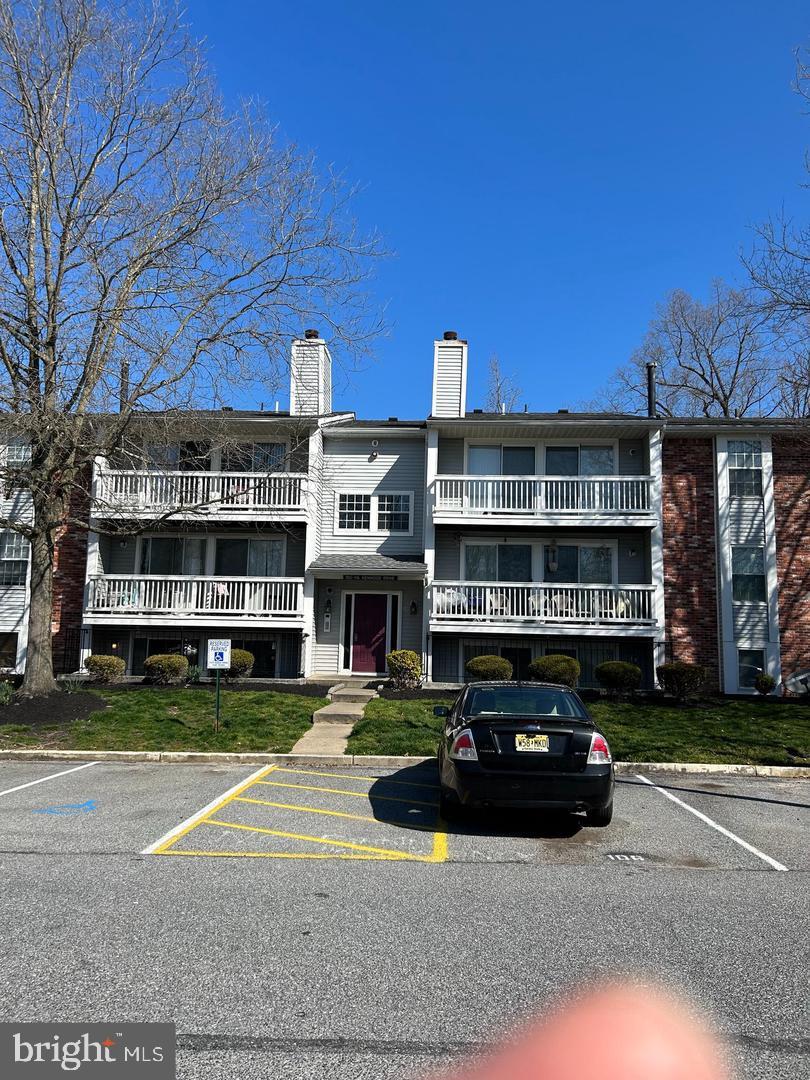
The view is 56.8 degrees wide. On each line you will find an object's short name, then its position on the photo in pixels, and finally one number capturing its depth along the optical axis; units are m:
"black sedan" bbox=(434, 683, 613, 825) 6.85
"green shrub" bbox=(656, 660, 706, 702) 16.89
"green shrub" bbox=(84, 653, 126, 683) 18.42
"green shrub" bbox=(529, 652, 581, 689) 17.62
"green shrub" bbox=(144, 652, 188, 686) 17.98
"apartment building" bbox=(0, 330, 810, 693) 19.27
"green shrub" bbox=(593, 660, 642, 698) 17.45
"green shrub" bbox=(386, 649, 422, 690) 17.84
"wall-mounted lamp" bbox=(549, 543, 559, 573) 20.38
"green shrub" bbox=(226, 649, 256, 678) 18.70
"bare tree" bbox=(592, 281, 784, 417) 35.41
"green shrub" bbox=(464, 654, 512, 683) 18.06
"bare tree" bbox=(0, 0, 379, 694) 13.70
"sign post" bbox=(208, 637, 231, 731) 12.12
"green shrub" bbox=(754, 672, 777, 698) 17.95
